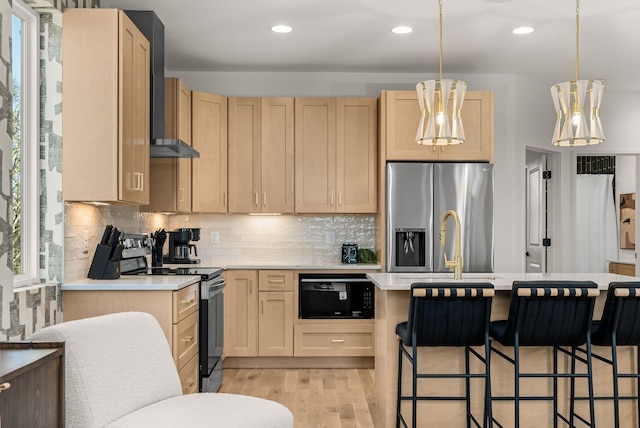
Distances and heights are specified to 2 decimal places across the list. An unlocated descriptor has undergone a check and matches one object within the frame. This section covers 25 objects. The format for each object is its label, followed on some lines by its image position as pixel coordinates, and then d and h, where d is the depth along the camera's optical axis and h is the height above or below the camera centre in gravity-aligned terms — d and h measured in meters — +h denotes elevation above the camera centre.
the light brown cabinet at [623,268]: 7.16 -0.55
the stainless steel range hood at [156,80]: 4.03 +1.01
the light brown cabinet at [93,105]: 3.30 +0.66
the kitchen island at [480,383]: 3.34 -0.89
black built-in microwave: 5.16 -0.63
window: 3.11 +0.43
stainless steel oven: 4.02 -0.77
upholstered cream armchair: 2.10 -0.62
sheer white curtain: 7.81 +0.02
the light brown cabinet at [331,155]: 5.38 +0.63
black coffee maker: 5.12 -0.19
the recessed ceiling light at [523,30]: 4.40 +1.46
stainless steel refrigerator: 5.02 +0.10
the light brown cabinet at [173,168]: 4.98 +0.48
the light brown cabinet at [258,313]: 5.15 -0.78
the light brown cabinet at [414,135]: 5.10 +0.77
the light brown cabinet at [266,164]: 5.39 +0.55
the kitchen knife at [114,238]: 3.57 -0.09
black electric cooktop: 4.02 -0.33
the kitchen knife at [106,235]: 3.57 -0.07
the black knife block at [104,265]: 3.54 -0.25
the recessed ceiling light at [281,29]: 4.39 +1.47
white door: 6.50 +0.10
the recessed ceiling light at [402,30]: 4.39 +1.46
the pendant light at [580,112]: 3.31 +0.64
